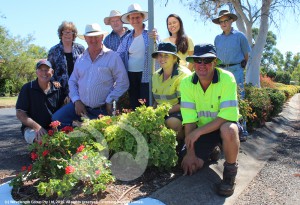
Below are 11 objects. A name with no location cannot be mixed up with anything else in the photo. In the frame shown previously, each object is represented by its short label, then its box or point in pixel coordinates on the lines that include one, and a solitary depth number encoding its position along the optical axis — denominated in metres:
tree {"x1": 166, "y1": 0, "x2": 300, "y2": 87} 14.56
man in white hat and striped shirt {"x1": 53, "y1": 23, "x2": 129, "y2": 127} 4.80
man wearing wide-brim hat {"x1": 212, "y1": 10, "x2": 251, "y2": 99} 6.30
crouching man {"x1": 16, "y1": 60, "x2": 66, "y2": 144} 4.66
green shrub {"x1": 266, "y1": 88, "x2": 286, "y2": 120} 10.38
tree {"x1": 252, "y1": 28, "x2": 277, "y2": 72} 69.70
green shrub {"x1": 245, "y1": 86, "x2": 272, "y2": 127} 7.57
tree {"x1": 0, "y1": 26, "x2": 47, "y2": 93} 36.66
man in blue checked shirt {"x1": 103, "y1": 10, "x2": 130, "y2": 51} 5.84
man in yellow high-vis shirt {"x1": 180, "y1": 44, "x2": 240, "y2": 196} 3.53
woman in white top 4.96
